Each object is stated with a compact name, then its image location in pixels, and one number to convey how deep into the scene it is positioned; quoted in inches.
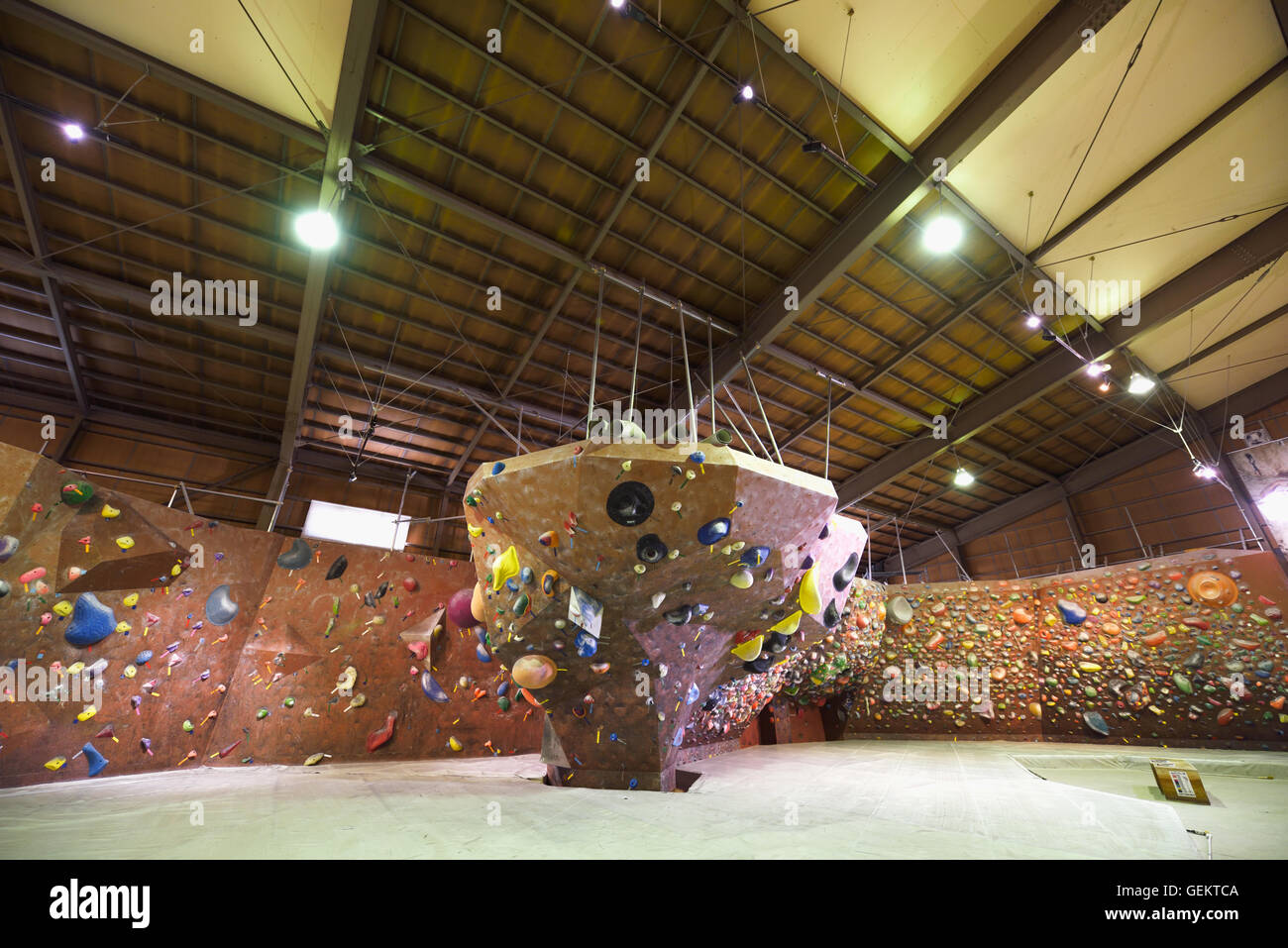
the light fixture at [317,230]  297.0
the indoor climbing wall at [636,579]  193.2
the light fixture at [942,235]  336.5
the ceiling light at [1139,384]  462.9
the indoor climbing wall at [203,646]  219.1
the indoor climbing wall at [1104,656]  351.9
